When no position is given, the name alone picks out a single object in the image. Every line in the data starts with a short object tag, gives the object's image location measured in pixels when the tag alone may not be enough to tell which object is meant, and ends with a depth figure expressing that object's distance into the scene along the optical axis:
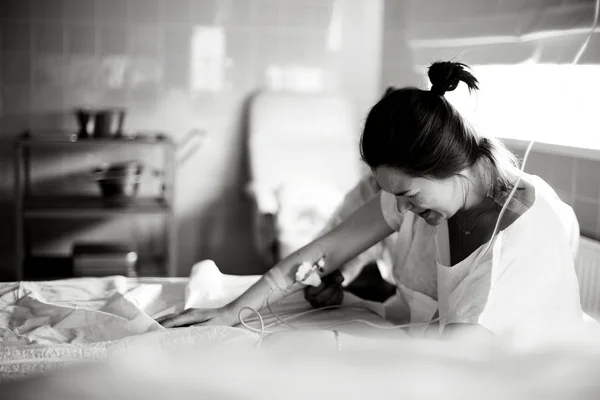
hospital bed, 0.82
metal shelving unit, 3.23
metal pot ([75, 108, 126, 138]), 3.31
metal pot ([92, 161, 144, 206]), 3.30
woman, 1.40
